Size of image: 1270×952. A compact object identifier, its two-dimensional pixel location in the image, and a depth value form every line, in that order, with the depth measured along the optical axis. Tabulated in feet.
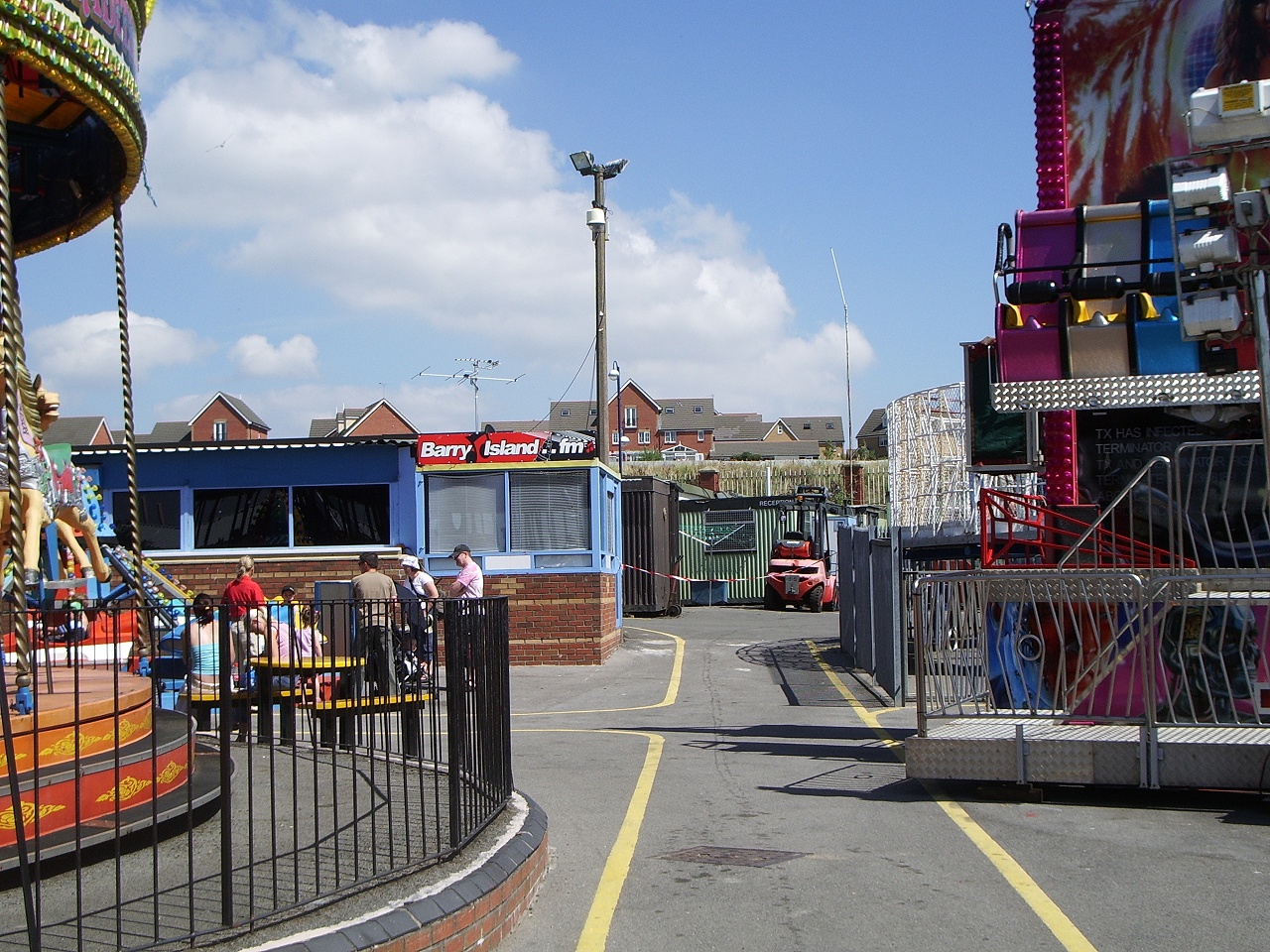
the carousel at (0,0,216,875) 17.07
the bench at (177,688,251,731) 25.96
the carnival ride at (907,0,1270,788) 25.39
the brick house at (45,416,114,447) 225.95
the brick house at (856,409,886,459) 311.70
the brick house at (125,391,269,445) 272.51
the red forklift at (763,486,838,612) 101.24
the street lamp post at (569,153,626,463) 77.87
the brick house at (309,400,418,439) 281.54
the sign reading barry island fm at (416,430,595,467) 65.72
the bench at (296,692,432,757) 19.45
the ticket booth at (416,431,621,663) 63.05
